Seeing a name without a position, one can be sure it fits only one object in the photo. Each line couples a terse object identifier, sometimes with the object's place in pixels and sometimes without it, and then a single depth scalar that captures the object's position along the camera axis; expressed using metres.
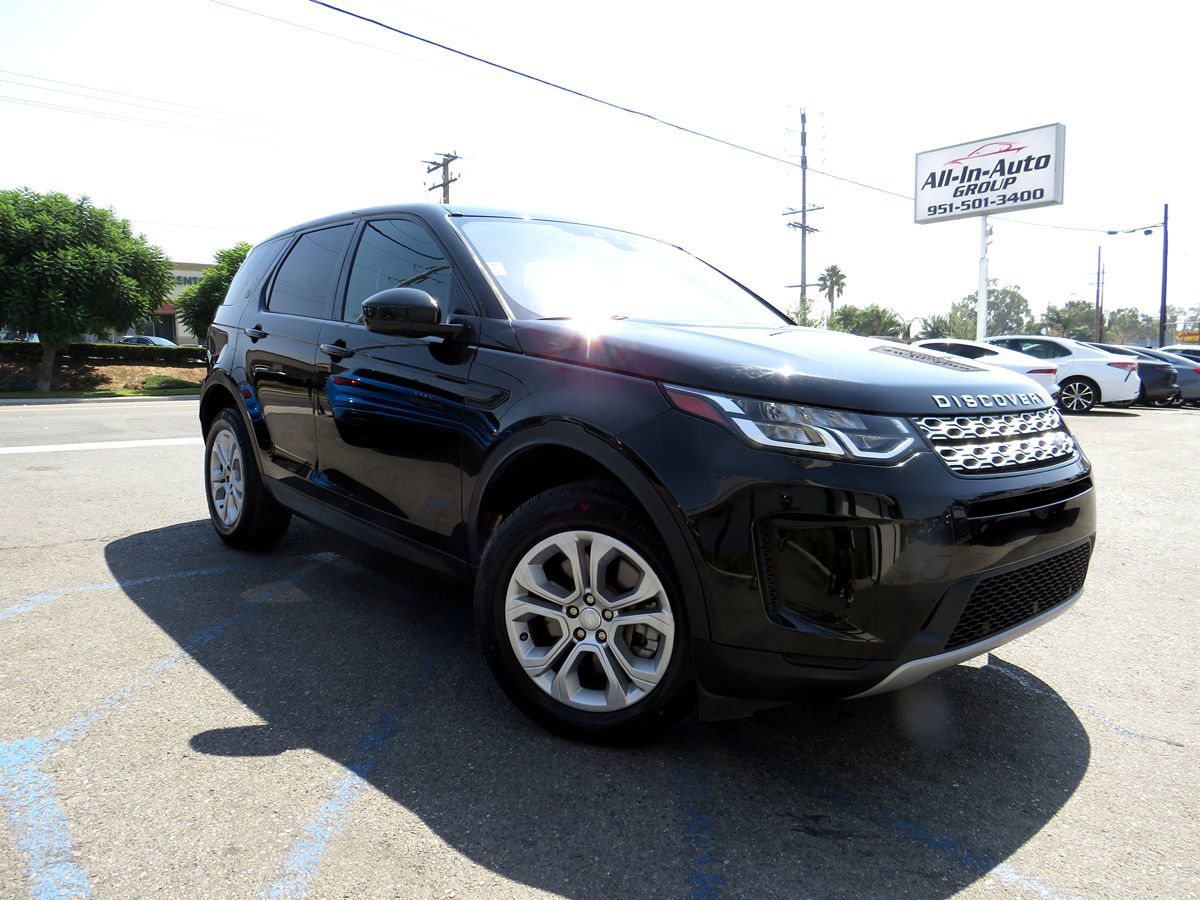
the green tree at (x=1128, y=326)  137.07
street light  45.84
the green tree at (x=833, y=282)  90.44
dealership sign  23.30
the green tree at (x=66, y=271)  22.73
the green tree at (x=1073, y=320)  106.12
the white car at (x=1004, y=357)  13.45
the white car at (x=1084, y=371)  15.65
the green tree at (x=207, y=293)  29.92
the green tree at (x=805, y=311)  39.22
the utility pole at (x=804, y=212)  41.38
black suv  2.09
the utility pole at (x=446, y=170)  32.41
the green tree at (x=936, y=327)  67.38
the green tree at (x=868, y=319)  65.56
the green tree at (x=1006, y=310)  136.15
